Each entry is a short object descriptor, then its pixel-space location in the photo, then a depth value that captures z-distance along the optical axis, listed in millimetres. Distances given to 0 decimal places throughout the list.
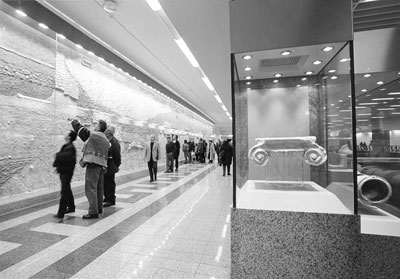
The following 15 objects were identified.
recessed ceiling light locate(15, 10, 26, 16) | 4242
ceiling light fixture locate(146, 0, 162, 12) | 4082
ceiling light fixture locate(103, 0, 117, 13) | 4256
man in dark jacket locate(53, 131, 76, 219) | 3796
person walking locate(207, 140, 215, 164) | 15989
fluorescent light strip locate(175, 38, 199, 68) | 5771
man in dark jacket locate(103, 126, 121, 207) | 4664
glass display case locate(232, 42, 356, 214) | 1937
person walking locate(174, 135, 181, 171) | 10714
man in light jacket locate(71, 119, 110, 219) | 3744
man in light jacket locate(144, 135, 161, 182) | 7414
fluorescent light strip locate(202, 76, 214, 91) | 8996
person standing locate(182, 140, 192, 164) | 14078
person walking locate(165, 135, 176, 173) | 9594
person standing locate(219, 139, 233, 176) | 8813
